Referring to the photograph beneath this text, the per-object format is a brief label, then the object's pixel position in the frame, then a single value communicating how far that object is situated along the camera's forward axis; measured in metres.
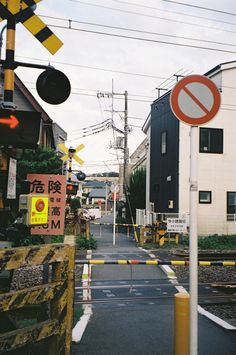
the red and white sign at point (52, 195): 4.50
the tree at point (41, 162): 15.91
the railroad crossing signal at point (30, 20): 3.99
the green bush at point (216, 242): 15.91
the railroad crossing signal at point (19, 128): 3.35
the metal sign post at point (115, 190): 17.12
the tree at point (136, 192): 26.59
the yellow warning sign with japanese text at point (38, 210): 3.64
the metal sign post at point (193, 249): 3.16
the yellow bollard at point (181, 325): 3.47
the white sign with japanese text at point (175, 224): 14.25
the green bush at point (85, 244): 14.05
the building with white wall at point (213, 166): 19.03
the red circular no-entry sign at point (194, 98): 3.43
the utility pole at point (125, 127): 27.78
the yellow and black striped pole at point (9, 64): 3.90
